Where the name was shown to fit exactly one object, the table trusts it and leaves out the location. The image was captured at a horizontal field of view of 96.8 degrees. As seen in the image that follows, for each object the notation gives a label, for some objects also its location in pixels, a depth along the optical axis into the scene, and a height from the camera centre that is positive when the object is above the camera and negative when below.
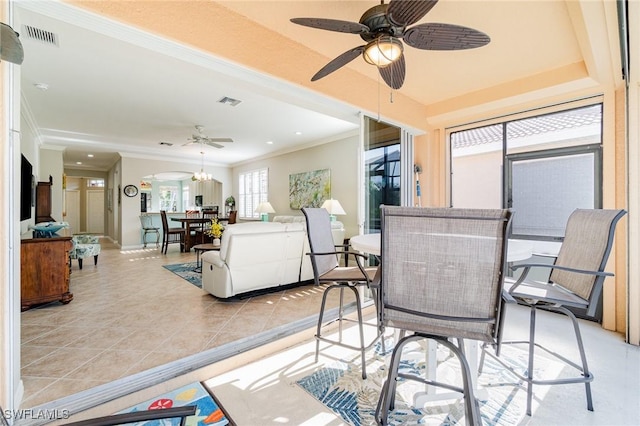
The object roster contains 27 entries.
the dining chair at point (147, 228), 8.06 -0.43
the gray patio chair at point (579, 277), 1.65 -0.41
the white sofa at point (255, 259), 3.25 -0.57
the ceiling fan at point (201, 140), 5.53 +1.44
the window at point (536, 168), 3.20 +0.56
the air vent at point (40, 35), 2.52 +1.63
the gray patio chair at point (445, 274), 1.10 -0.25
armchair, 4.98 -0.62
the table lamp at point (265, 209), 7.05 +0.09
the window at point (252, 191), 8.52 +0.68
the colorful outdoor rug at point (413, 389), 1.65 -1.18
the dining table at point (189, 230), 6.73 -0.42
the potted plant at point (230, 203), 9.63 +0.33
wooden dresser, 3.08 -0.64
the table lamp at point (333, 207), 5.22 +0.10
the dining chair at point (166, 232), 6.99 -0.49
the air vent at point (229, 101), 4.28 +1.72
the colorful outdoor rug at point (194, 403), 1.60 -1.17
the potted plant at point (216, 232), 4.98 -0.35
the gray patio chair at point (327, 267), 2.04 -0.43
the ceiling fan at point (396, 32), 1.59 +1.11
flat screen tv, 3.24 +0.31
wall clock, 7.63 +0.62
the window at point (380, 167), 3.61 +0.62
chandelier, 7.16 +0.91
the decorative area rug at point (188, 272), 4.36 -1.02
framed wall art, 6.38 +0.58
